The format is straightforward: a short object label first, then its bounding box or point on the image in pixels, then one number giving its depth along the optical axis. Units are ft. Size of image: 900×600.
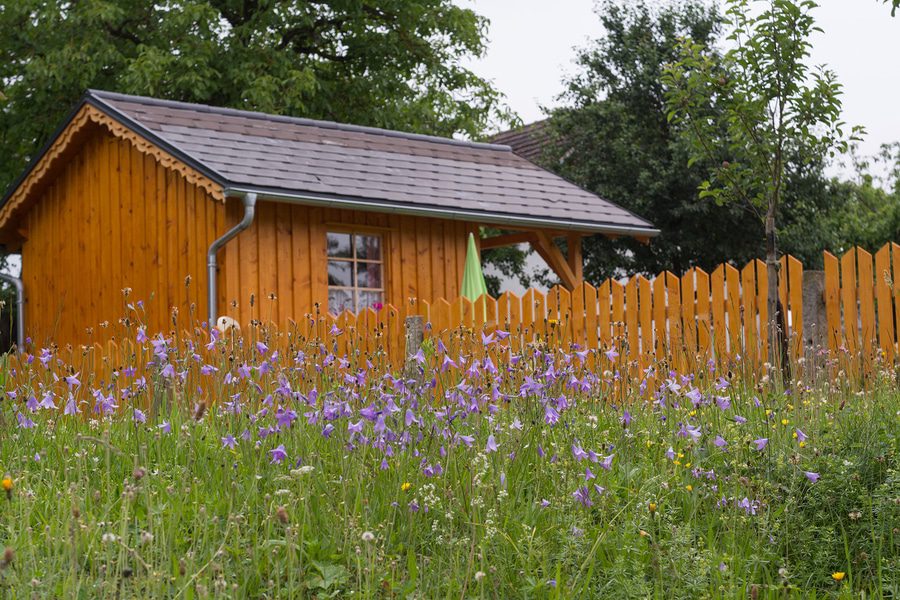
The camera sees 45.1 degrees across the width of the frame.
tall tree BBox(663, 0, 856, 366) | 27.40
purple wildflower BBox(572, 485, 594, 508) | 11.84
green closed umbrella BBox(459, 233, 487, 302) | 42.83
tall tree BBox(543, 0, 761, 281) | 67.72
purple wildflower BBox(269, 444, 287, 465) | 11.18
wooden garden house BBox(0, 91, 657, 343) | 40.91
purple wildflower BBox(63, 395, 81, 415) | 12.28
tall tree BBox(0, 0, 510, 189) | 64.28
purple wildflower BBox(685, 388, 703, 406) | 13.35
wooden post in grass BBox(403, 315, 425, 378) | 28.58
